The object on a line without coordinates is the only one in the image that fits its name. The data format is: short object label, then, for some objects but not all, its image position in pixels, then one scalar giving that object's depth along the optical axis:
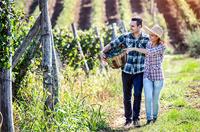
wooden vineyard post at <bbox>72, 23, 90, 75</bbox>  18.90
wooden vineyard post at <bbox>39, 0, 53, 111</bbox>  11.91
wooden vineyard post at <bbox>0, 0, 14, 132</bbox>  10.13
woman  13.19
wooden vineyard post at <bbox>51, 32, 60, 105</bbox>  12.32
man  13.39
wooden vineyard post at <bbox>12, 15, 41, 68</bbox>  11.65
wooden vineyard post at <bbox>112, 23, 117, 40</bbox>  22.39
